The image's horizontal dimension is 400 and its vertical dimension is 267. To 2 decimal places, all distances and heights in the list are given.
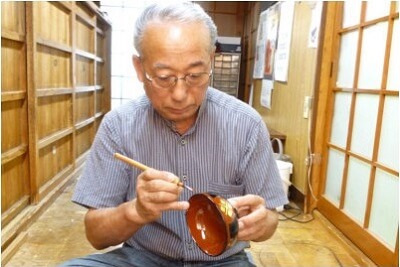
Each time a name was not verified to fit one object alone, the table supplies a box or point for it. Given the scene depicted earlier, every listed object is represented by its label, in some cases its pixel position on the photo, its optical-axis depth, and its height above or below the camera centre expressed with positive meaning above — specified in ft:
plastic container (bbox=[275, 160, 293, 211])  11.16 -2.70
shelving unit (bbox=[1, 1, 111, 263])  7.95 -0.91
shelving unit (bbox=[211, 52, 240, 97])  22.86 +0.42
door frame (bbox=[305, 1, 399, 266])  9.71 -0.80
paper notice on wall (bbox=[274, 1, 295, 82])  12.83 +1.45
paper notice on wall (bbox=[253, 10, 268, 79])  16.80 +1.59
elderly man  3.57 -0.81
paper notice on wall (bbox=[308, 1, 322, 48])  10.16 +1.65
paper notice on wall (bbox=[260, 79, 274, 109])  15.23 -0.48
